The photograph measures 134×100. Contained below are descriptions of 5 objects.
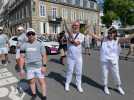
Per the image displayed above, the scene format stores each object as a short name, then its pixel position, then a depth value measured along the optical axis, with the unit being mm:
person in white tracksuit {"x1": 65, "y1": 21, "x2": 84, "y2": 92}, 2699
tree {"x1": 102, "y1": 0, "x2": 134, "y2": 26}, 13891
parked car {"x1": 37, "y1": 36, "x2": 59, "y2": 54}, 7090
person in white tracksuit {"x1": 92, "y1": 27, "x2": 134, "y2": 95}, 2699
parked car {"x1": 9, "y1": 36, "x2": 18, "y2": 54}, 7827
